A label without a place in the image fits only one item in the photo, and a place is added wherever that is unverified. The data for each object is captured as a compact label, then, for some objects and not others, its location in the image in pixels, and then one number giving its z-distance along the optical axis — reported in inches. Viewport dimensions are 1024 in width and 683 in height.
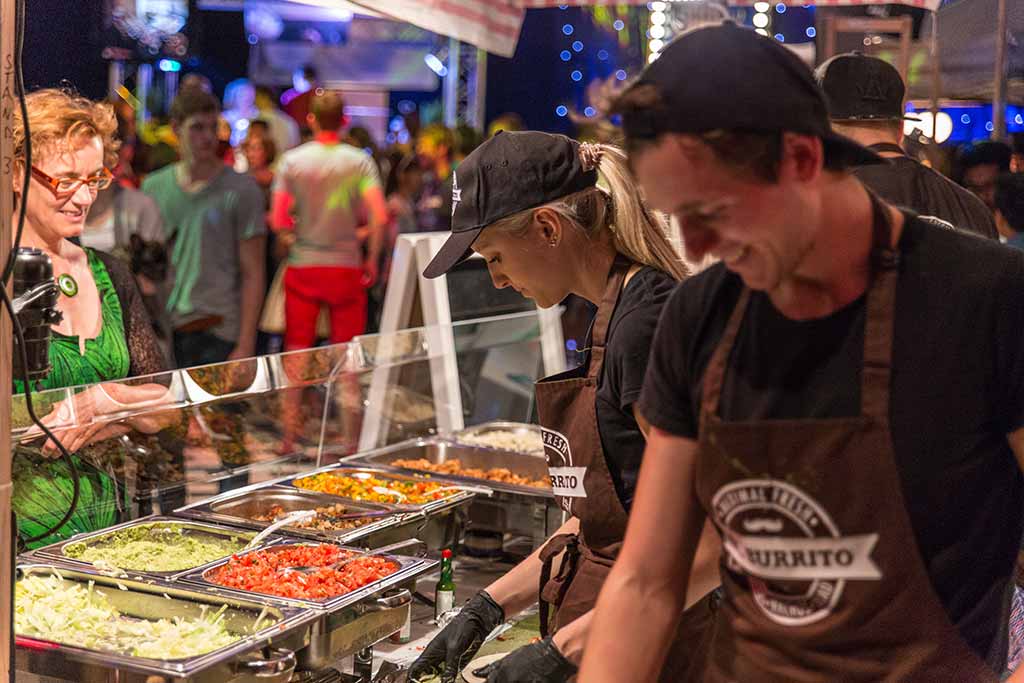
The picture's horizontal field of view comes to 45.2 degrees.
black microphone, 78.8
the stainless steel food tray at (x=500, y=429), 181.5
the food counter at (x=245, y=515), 96.3
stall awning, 134.6
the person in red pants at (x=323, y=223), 289.6
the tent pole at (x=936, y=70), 193.8
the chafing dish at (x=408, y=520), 129.2
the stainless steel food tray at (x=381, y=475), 141.2
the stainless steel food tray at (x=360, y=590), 102.0
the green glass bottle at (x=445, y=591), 125.9
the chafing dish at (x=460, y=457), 165.6
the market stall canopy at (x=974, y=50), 169.6
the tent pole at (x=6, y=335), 69.2
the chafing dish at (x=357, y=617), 100.7
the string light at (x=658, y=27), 291.1
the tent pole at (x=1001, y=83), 168.9
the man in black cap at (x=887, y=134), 137.4
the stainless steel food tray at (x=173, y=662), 89.0
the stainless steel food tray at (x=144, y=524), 110.0
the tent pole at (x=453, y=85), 668.7
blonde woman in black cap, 86.6
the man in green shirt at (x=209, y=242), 257.0
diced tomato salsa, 107.0
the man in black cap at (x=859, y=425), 55.4
